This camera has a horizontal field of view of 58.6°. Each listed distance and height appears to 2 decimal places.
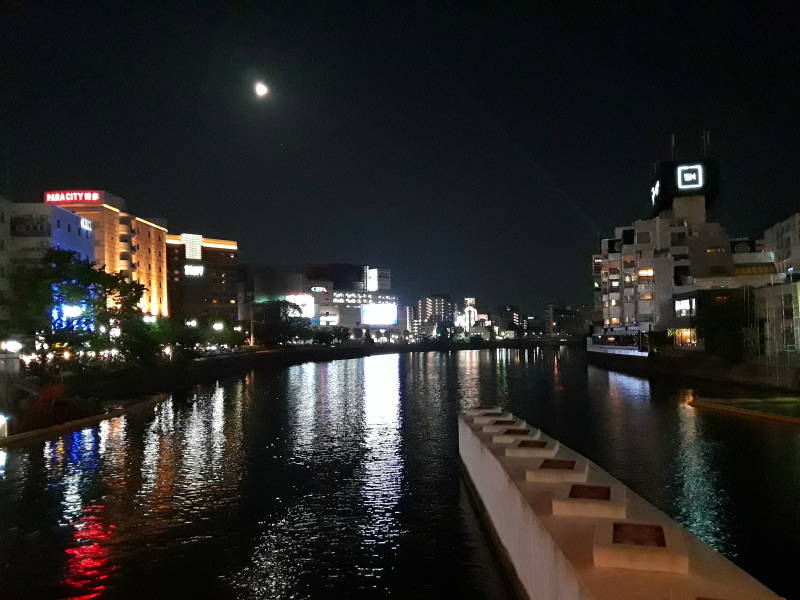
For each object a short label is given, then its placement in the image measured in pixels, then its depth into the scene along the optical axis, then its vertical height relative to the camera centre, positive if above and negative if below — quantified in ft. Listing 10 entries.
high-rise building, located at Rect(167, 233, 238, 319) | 501.97 +42.09
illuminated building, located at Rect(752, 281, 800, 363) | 141.69 +0.73
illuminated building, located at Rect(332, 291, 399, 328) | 654.12 +14.59
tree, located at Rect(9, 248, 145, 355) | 151.64 +7.77
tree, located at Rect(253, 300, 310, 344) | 440.45 +7.31
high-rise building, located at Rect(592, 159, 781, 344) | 268.62 +26.82
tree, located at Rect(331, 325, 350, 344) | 548.72 -1.17
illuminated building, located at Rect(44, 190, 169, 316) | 305.12 +45.22
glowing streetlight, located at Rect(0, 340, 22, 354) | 140.56 -1.22
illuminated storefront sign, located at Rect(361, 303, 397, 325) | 654.12 +14.61
